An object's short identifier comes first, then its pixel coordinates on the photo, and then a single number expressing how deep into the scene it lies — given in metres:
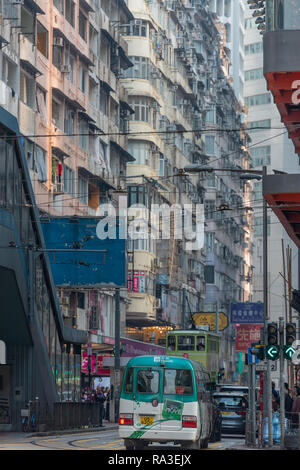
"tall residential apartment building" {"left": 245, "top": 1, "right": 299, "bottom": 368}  126.81
